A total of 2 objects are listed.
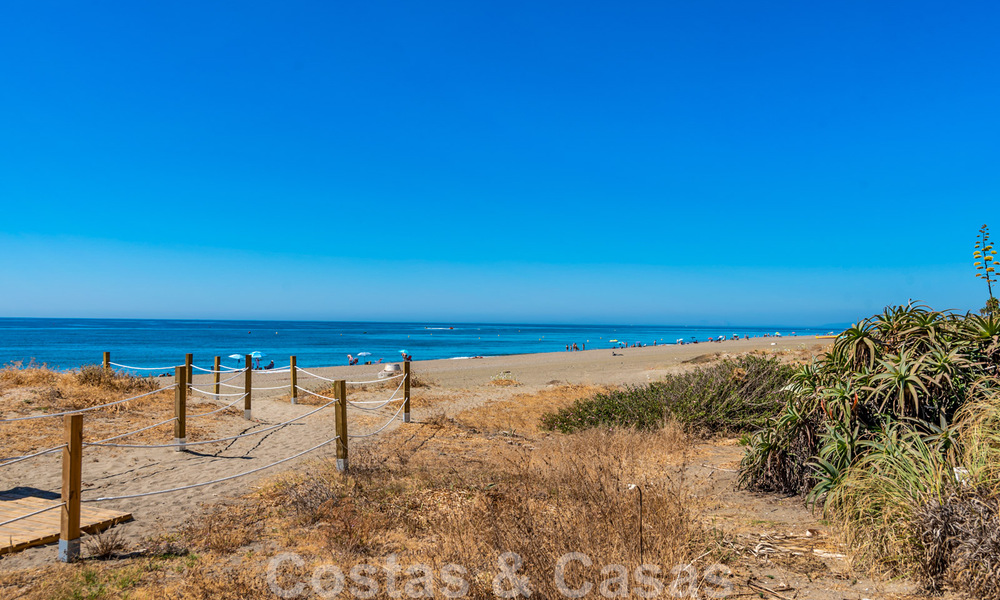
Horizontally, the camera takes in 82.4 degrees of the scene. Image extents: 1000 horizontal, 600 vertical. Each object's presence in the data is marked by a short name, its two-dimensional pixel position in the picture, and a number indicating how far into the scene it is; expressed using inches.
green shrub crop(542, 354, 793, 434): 406.6
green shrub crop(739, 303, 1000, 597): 144.2
